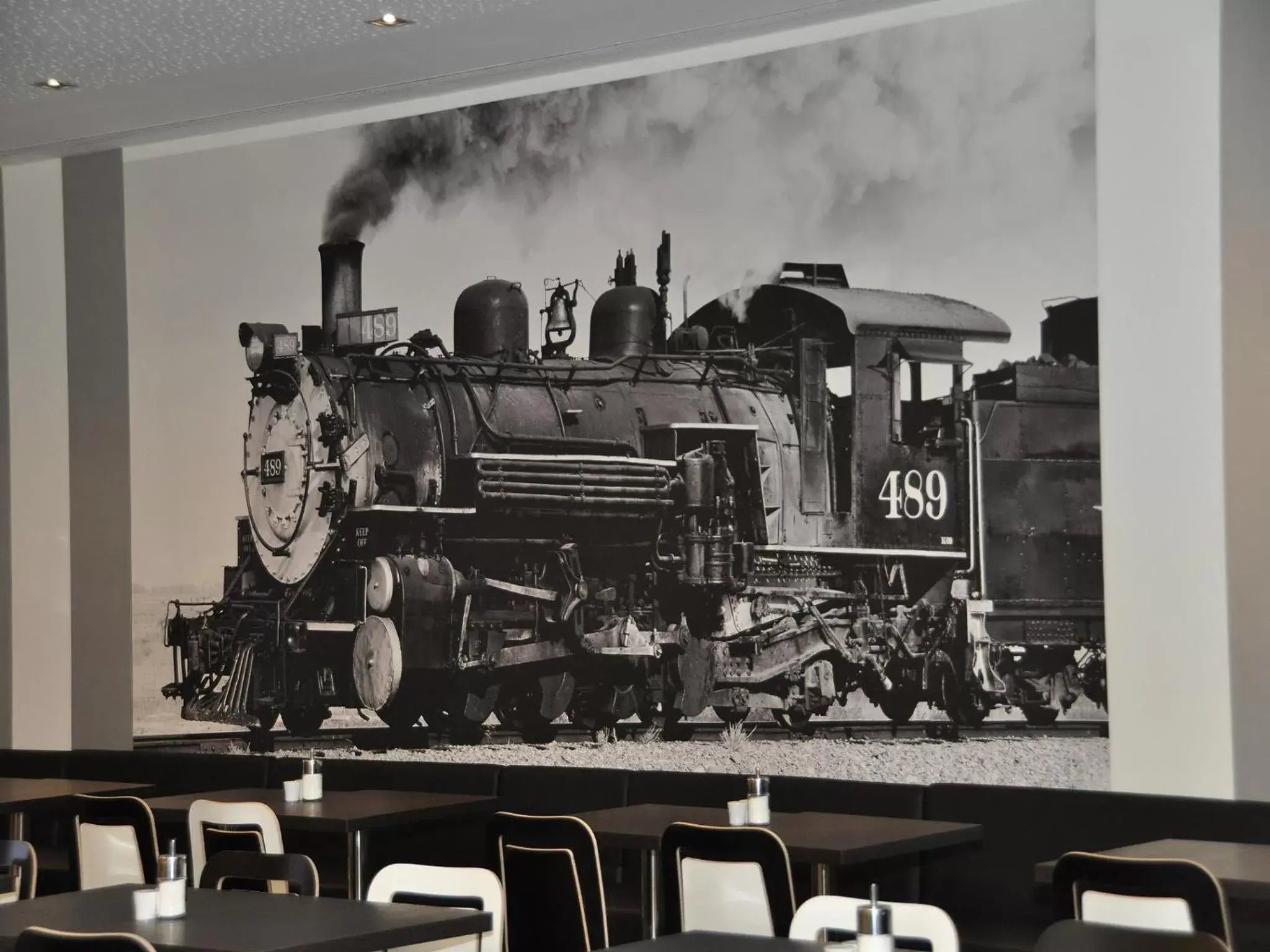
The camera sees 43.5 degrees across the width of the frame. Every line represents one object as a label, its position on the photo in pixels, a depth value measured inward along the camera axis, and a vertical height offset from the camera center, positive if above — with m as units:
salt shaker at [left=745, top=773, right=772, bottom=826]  5.02 -0.91
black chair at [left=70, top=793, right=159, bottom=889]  5.38 -1.03
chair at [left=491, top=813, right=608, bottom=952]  4.66 -1.06
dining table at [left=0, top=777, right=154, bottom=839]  6.00 -1.02
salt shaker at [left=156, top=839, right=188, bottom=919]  3.57 -0.80
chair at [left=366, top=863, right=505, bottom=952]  3.76 -0.87
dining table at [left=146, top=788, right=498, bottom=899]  5.43 -1.01
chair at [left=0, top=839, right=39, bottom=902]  4.59 -0.96
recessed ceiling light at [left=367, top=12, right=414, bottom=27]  5.84 +1.88
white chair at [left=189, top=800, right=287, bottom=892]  5.18 -0.96
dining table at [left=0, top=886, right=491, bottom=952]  3.29 -0.86
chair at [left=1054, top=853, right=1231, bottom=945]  3.64 -0.89
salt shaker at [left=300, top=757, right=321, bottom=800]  5.90 -0.95
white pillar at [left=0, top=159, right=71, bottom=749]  7.73 +0.37
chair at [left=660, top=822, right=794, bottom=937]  4.32 -1.00
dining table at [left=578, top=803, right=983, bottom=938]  4.54 -0.97
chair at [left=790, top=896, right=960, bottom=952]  3.26 -0.84
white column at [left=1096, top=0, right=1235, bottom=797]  5.16 +0.40
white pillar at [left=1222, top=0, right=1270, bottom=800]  5.03 +0.48
